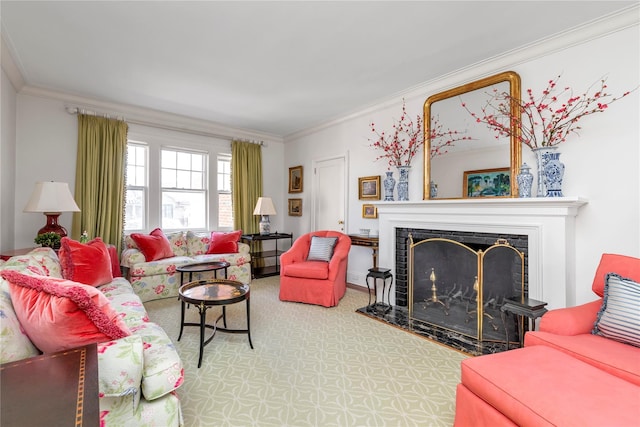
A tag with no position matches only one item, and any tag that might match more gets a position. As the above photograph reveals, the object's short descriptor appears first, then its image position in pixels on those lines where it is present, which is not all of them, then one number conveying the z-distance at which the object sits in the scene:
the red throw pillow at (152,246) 3.99
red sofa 1.12
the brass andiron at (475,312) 2.73
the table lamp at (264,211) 5.05
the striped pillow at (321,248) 3.92
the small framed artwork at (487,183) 2.81
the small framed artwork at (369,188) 4.14
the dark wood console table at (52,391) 0.68
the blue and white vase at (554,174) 2.40
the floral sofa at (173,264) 3.78
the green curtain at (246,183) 5.27
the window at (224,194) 5.28
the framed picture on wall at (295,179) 5.59
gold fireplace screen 2.67
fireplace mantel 2.32
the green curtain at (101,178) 3.89
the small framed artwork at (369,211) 4.21
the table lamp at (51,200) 3.06
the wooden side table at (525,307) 2.10
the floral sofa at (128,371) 1.25
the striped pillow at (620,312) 1.59
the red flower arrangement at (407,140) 3.33
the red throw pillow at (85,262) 2.57
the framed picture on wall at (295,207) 5.58
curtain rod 3.85
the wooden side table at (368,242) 3.84
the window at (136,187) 4.42
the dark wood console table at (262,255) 5.03
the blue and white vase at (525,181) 2.56
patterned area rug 1.72
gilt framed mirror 2.81
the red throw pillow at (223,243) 4.62
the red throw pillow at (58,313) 1.23
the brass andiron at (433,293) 3.22
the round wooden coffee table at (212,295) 2.27
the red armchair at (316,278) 3.57
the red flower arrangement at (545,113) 2.42
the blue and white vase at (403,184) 3.59
